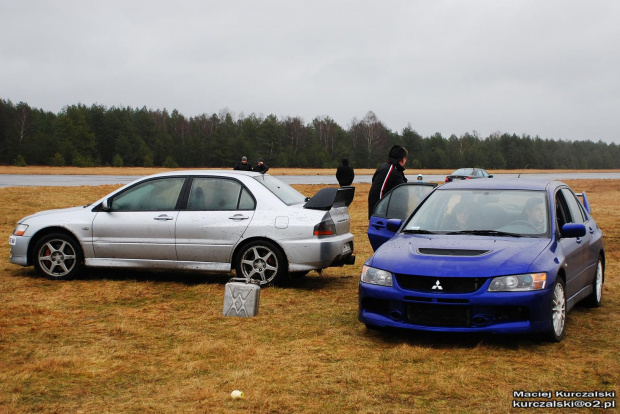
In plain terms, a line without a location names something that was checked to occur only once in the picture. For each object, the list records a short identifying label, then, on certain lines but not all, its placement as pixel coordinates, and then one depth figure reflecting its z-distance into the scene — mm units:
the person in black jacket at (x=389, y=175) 10102
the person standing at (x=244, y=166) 19344
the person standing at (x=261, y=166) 20194
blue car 5672
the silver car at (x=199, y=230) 8672
